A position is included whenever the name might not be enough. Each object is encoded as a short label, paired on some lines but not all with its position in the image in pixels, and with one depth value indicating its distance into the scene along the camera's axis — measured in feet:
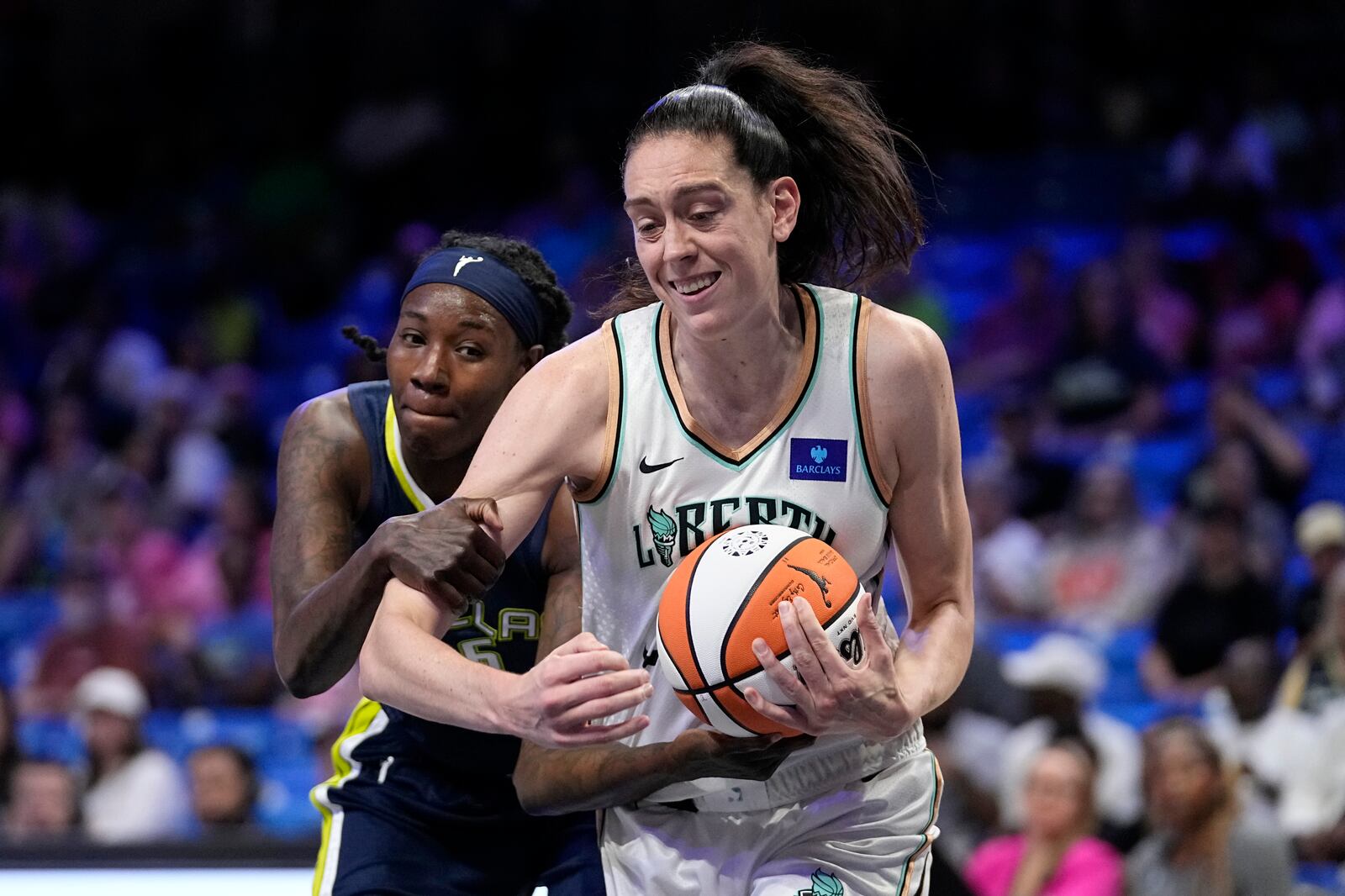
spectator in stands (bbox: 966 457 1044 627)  44.93
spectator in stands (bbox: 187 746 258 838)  38.63
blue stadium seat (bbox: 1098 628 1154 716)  41.45
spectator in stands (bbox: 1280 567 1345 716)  34.14
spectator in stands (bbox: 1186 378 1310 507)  43.50
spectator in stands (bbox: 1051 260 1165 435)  50.65
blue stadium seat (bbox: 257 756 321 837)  40.14
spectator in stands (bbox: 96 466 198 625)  51.24
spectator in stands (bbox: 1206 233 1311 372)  50.60
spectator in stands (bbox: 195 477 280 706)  47.60
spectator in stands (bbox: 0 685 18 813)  42.01
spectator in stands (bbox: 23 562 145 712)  48.75
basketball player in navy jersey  18.17
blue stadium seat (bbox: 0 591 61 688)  52.70
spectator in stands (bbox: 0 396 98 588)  56.03
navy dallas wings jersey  18.44
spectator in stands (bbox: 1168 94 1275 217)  56.34
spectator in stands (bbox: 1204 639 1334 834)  32.55
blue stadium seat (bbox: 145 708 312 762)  44.73
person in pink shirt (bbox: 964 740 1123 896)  31.22
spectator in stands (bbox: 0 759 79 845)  40.78
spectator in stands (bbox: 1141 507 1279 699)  39.58
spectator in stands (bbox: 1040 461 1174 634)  43.37
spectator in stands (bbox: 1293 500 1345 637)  37.06
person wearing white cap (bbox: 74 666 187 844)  40.19
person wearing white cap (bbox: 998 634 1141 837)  33.37
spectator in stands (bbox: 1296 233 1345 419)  47.73
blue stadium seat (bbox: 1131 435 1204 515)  49.19
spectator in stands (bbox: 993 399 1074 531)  46.88
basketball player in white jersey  15.80
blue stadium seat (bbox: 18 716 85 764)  44.47
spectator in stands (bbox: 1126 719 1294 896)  29.63
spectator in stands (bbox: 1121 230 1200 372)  51.62
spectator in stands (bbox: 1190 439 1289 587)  40.83
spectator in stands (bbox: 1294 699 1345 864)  31.45
